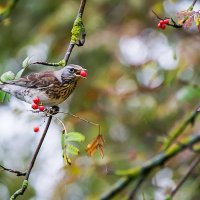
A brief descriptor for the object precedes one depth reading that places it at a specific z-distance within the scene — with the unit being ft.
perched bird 26.53
